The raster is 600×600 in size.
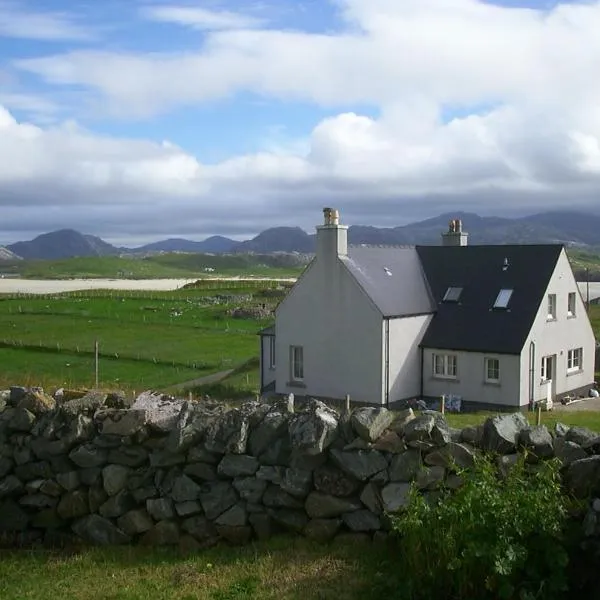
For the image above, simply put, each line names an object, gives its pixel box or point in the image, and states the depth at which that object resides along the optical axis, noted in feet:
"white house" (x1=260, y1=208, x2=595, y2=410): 113.50
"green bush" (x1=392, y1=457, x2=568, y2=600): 26.25
